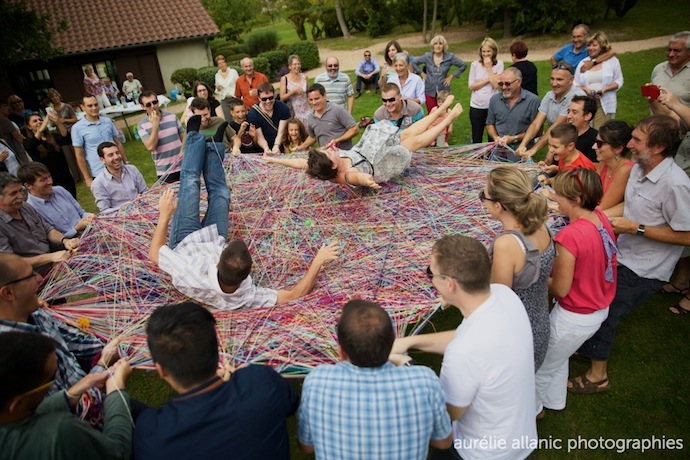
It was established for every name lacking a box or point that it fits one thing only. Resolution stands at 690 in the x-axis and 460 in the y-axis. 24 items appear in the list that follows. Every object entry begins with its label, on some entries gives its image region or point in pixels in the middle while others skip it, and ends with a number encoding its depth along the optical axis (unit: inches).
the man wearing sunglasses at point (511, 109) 205.9
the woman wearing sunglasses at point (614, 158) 135.9
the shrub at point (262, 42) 1154.0
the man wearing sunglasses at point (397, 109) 216.1
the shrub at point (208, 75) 732.7
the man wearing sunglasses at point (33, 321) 93.6
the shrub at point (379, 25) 1170.6
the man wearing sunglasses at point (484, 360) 77.3
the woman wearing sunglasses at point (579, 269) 103.6
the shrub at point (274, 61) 837.2
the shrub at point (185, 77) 743.1
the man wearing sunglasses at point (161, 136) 222.1
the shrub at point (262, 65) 807.0
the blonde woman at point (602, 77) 237.8
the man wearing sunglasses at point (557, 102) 196.5
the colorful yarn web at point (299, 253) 109.2
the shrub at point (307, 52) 893.8
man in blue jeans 116.4
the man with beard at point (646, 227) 120.0
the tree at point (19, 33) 444.1
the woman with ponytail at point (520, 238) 94.3
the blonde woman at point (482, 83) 268.0
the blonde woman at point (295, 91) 283.1
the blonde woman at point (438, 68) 320.5
